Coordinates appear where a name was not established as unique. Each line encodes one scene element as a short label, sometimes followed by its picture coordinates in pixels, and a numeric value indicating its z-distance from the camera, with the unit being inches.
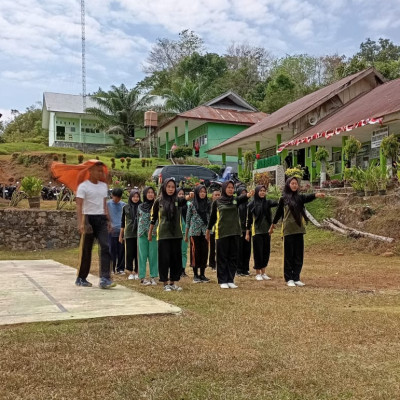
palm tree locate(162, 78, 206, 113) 1561.3
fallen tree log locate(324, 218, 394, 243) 488.3
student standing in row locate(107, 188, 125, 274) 359.3
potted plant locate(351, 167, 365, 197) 605.9
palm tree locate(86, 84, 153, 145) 1582.2
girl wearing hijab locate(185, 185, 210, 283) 306.7
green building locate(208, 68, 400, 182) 700.0
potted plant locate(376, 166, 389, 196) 579.2
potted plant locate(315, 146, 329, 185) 725.3
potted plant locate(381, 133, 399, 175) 605.6
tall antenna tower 1736.0
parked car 740.0
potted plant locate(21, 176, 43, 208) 631.8
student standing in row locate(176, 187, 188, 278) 341.7
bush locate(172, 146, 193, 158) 1273.4
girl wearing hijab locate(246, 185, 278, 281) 322.7
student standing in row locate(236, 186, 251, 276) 345.1
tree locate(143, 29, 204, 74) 2178.9
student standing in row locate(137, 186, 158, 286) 301.4
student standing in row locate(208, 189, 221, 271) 354.8
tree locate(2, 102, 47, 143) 1993.6
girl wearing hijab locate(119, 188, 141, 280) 337.4
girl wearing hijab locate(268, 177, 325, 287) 293.6
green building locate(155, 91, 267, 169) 1278.3
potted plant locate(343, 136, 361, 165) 672.4
